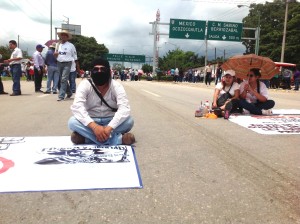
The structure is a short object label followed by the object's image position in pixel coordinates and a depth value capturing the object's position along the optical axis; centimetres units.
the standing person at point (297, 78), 2409
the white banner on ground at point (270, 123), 607
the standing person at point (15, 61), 1210
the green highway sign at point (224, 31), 3469
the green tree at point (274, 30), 4781
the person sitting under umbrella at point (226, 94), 780
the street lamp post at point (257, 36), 3316
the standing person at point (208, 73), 3170
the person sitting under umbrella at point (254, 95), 775
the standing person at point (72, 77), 1191
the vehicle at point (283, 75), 2534
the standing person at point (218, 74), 2680
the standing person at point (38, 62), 1408
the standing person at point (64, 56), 1066
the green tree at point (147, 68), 11522
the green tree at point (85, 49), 8631
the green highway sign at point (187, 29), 3491
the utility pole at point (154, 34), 3975
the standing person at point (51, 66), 1266
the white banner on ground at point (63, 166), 310
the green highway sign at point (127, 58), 8031
